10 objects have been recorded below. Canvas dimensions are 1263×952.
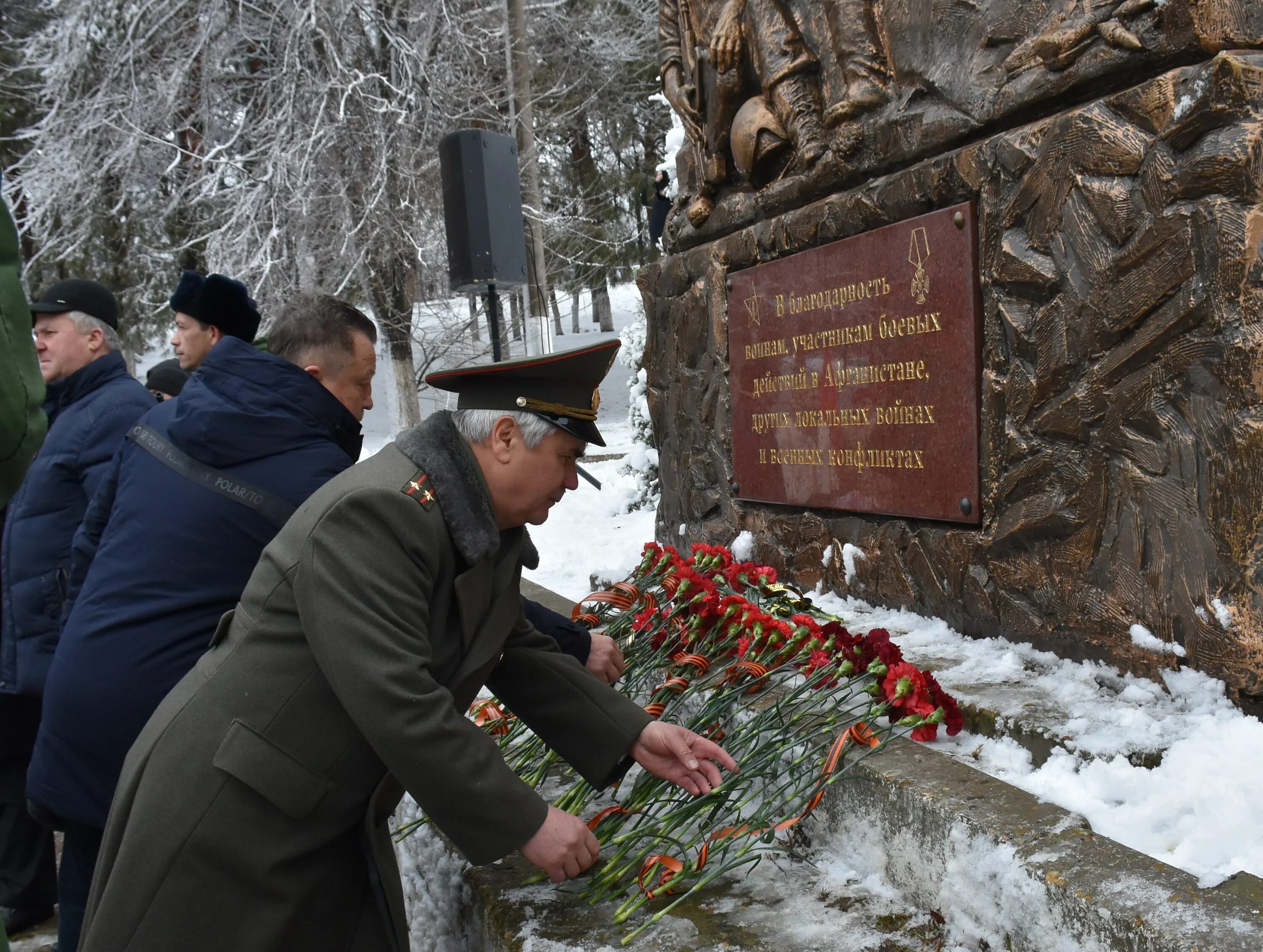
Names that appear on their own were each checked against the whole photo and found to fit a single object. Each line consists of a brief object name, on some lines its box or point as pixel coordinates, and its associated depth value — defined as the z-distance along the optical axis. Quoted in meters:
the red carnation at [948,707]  2.12
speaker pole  5.66
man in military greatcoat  1.54
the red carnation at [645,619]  2.87
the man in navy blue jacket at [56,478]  2.96
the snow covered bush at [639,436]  7.08
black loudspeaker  5.53
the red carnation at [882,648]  2.17
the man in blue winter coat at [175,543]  2.17
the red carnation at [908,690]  2.09
